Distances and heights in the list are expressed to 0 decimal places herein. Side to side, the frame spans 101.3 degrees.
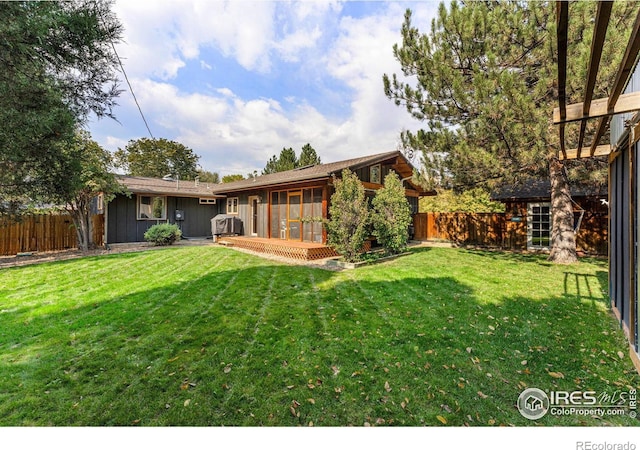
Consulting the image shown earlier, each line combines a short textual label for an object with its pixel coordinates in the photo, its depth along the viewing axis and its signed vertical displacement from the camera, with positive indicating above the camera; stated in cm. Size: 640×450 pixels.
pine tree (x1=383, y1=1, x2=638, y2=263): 621 +360
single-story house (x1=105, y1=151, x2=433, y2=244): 1000 +112
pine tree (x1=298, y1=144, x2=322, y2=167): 2680 +725
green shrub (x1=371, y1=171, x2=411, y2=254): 860 +38
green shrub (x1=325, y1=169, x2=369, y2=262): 769 +27
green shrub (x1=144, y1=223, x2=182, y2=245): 1152 -35
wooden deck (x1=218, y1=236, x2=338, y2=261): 849 -77
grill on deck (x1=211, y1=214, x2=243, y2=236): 1284 +6
